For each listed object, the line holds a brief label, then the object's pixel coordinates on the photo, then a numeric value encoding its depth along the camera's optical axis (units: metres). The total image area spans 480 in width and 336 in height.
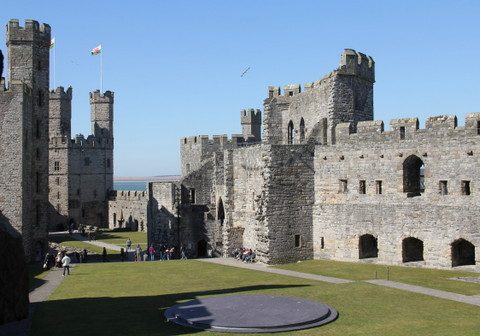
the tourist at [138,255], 42.94
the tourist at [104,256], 42.20
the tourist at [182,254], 44.66
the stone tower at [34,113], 43.91
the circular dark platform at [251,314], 19.03
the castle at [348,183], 31.70
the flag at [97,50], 74.50
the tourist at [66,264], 32.72
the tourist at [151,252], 43.74
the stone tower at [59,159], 77.31
